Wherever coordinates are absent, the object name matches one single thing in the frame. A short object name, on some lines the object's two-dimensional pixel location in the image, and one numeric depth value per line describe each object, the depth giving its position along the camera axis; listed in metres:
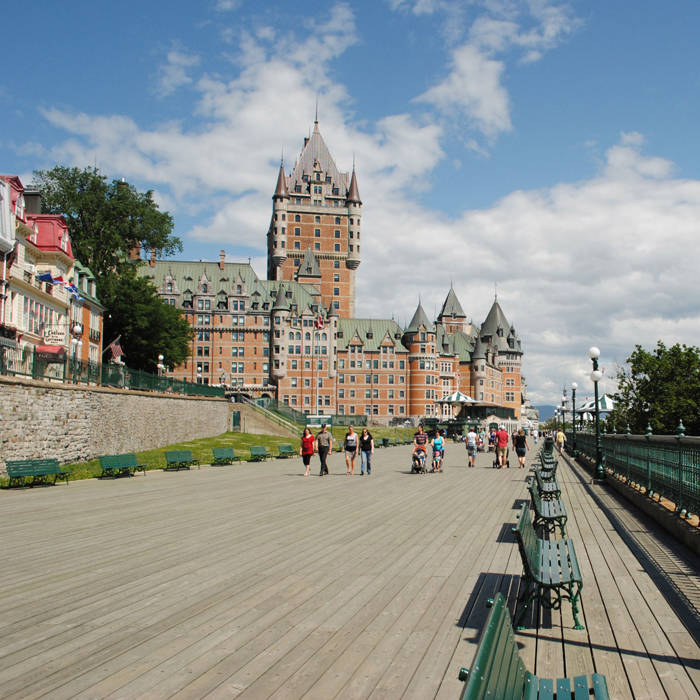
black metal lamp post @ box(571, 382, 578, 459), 42.25
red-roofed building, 35.28
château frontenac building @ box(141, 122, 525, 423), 103.88
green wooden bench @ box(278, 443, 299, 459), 36.69
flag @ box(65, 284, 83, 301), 40.58
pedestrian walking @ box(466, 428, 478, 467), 31.12
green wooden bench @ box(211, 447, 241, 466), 29.93
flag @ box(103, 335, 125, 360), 45.62
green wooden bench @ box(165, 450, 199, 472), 26.53
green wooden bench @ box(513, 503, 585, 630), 6.14
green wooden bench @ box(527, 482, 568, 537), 10.23
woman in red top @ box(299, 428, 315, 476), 23.53
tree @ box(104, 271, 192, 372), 53.69
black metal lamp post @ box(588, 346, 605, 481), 22.66
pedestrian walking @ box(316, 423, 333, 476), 24.36
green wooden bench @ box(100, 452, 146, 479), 22.55
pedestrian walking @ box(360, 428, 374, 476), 24.92
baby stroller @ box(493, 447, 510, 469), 30.67
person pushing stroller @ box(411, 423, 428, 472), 26.42
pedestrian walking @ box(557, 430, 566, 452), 48.76
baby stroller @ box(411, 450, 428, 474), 26.41
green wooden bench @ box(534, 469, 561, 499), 12.78
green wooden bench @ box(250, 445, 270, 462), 33.21
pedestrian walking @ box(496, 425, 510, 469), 30.00
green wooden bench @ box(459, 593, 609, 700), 2.66
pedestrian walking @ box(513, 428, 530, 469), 29.58
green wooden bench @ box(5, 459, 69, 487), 18.83
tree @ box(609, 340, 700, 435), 50.56
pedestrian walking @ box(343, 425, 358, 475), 25.91
